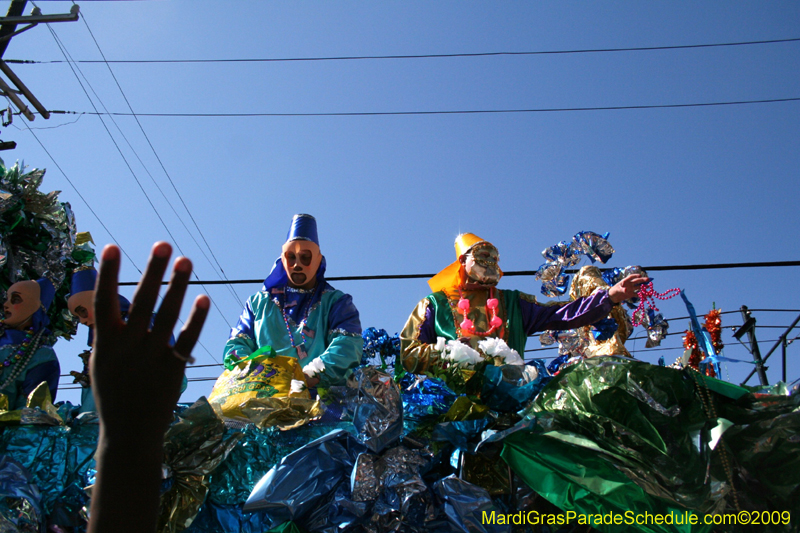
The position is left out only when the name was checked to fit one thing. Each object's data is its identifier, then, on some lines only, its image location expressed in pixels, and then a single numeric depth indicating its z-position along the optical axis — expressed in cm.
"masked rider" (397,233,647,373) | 390
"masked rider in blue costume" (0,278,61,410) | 355
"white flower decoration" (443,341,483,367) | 321
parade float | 230
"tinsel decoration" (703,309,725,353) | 354
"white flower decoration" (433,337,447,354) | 335
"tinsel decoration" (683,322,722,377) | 344
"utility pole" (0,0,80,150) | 660
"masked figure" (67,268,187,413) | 341
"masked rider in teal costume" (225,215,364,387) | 331
